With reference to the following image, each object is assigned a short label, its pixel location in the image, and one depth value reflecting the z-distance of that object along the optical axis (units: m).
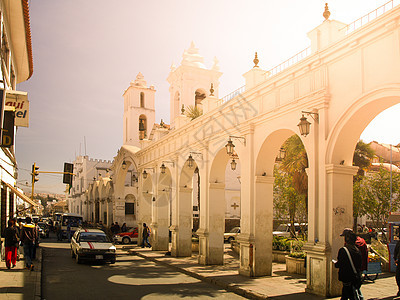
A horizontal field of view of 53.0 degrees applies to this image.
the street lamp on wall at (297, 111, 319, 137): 10.91
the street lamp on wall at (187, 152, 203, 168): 18.65
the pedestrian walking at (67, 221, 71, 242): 33.40
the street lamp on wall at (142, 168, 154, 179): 27.28
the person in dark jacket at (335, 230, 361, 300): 7.73
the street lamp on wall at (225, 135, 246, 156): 14.38
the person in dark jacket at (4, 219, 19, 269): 13.58
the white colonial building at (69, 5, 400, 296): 9.88
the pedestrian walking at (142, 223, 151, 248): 26.19
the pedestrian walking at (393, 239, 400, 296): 10.18
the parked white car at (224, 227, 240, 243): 31.64
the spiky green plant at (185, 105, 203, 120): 30.67
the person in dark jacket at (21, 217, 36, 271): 14.20
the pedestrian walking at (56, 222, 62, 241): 33.51
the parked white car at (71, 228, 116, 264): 16.91
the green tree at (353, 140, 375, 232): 21.77
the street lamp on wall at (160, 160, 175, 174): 22.03
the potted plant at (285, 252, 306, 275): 14.52
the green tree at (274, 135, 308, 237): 19.62
